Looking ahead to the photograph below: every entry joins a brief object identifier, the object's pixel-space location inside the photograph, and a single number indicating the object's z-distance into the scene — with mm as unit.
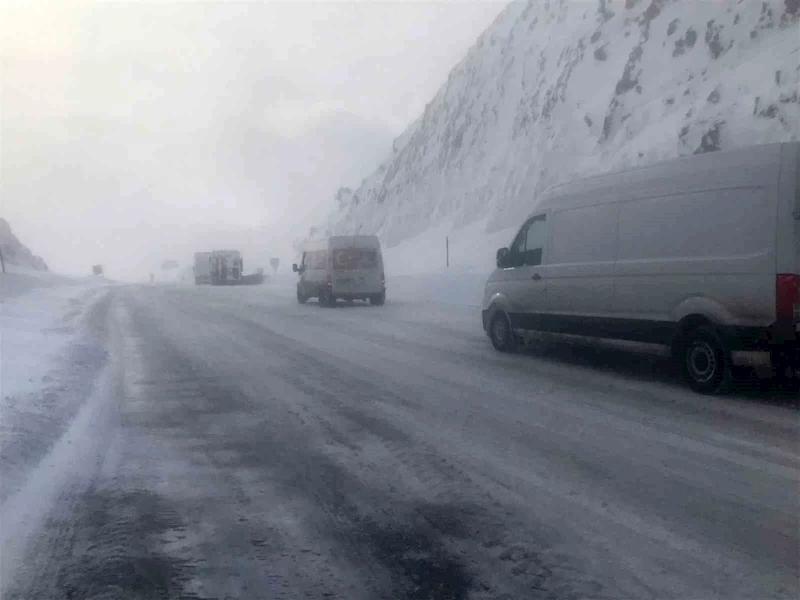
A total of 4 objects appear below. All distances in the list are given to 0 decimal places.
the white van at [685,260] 7164
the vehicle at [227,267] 56128
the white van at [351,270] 23000
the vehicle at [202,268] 60478
